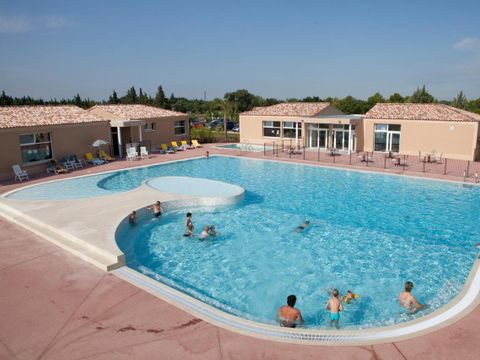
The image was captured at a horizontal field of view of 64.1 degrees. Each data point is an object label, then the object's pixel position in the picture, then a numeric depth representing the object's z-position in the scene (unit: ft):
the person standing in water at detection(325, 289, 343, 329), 26.99
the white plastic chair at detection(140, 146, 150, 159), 97.23
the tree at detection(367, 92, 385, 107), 185.76
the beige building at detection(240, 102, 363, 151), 99.96
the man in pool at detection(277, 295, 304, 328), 25.53
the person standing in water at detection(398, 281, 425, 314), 28.30
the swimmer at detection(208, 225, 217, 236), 44.09
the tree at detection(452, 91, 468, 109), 199.41
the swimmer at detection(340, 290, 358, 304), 30.30
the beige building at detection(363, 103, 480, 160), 83.30
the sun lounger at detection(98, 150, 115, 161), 92.02
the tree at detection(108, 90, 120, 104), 196.62
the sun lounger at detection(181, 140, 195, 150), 113.19
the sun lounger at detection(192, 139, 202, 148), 116.06
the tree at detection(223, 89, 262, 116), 266.57
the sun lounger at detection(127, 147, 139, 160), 94.32
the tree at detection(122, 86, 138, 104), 209.36
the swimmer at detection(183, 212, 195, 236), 44.34
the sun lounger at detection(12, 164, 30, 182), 71.36
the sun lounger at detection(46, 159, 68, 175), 78.09
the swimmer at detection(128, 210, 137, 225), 46.42
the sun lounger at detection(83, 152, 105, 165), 88.12
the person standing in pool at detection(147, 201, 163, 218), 49.90
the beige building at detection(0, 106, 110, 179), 73.20
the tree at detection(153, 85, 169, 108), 214.69
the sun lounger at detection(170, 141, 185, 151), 110.83
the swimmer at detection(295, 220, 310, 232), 46.29
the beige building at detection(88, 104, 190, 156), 101.40
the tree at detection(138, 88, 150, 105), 211.41
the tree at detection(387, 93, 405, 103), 191.90
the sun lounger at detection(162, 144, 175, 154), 105.78
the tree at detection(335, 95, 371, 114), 180.04
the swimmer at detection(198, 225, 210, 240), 43.37
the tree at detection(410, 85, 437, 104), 197.47
